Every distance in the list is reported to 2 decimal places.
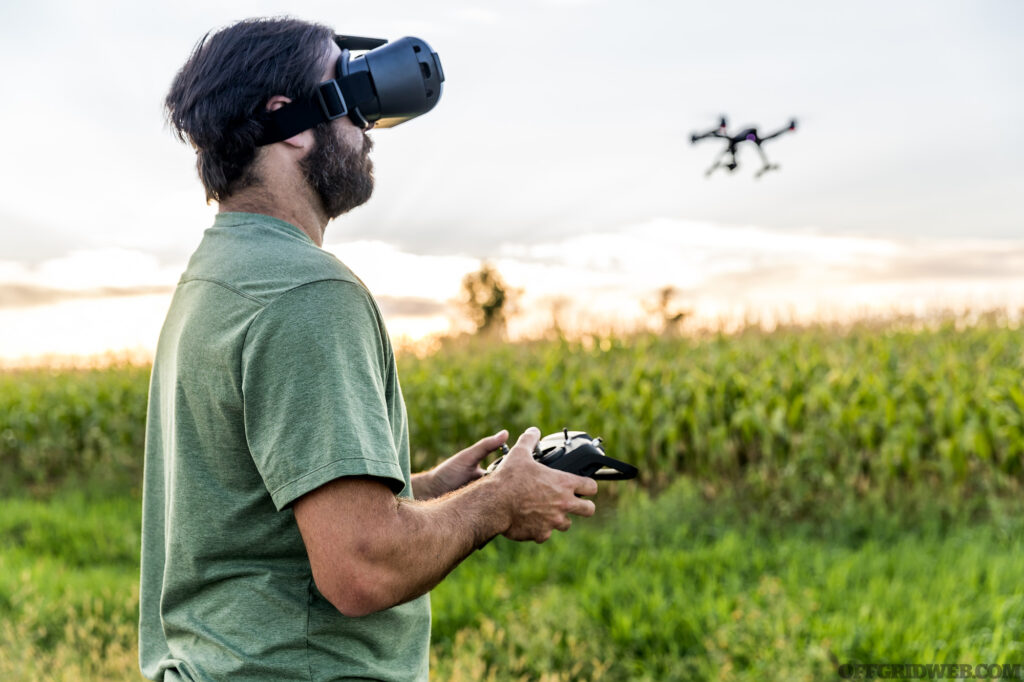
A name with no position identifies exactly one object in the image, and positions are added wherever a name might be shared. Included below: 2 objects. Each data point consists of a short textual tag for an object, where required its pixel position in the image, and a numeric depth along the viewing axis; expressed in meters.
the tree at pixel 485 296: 34.22
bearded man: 1.80
